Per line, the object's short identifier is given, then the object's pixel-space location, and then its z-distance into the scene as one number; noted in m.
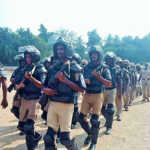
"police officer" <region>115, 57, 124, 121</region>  7.03
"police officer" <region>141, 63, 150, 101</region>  10.98
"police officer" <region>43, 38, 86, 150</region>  3.36
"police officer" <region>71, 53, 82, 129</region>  3.93
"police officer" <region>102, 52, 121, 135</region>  5.53
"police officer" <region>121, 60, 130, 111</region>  7.72
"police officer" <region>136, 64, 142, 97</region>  11.96
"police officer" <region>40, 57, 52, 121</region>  3.66
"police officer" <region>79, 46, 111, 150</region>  4.38
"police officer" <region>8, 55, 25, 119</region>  4.52
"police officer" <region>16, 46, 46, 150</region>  3.97
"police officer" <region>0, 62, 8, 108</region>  4.70
